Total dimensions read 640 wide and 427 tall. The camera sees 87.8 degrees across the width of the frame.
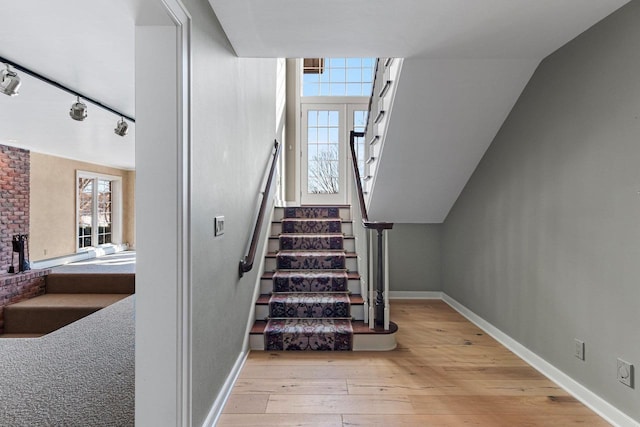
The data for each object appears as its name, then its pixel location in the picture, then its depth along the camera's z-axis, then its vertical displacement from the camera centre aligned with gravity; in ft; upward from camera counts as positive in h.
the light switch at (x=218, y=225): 5.98 -0.20
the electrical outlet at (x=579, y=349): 6.64 -2.73
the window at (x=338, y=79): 18.06 +7.40
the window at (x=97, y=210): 22.67 +0.41
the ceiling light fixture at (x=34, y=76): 7.74 +3.36
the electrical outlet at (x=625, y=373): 5.60 -2.72
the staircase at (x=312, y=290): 8.90 -2.43
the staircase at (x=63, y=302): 14.51 -3.98
